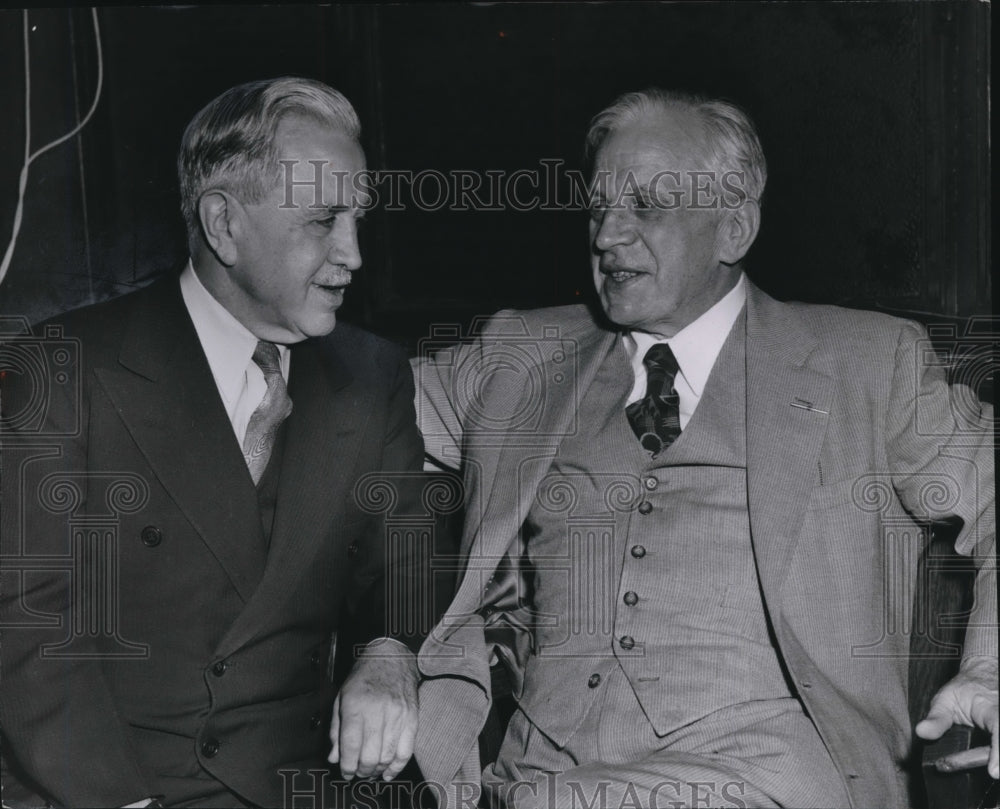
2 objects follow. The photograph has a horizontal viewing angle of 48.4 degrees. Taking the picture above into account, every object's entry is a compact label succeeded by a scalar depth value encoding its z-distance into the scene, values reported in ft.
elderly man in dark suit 6.44
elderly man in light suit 6.32
